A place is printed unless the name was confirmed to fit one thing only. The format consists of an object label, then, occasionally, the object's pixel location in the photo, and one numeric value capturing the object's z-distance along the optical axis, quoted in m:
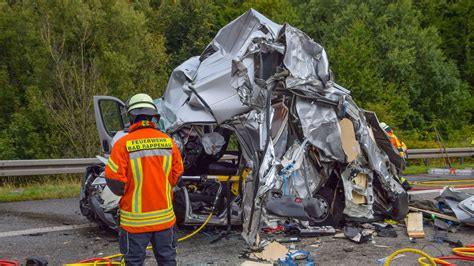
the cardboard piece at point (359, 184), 6.59
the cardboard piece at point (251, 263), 5.08
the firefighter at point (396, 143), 7.33
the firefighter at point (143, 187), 3.74
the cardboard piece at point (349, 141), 6.39
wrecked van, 5.73
